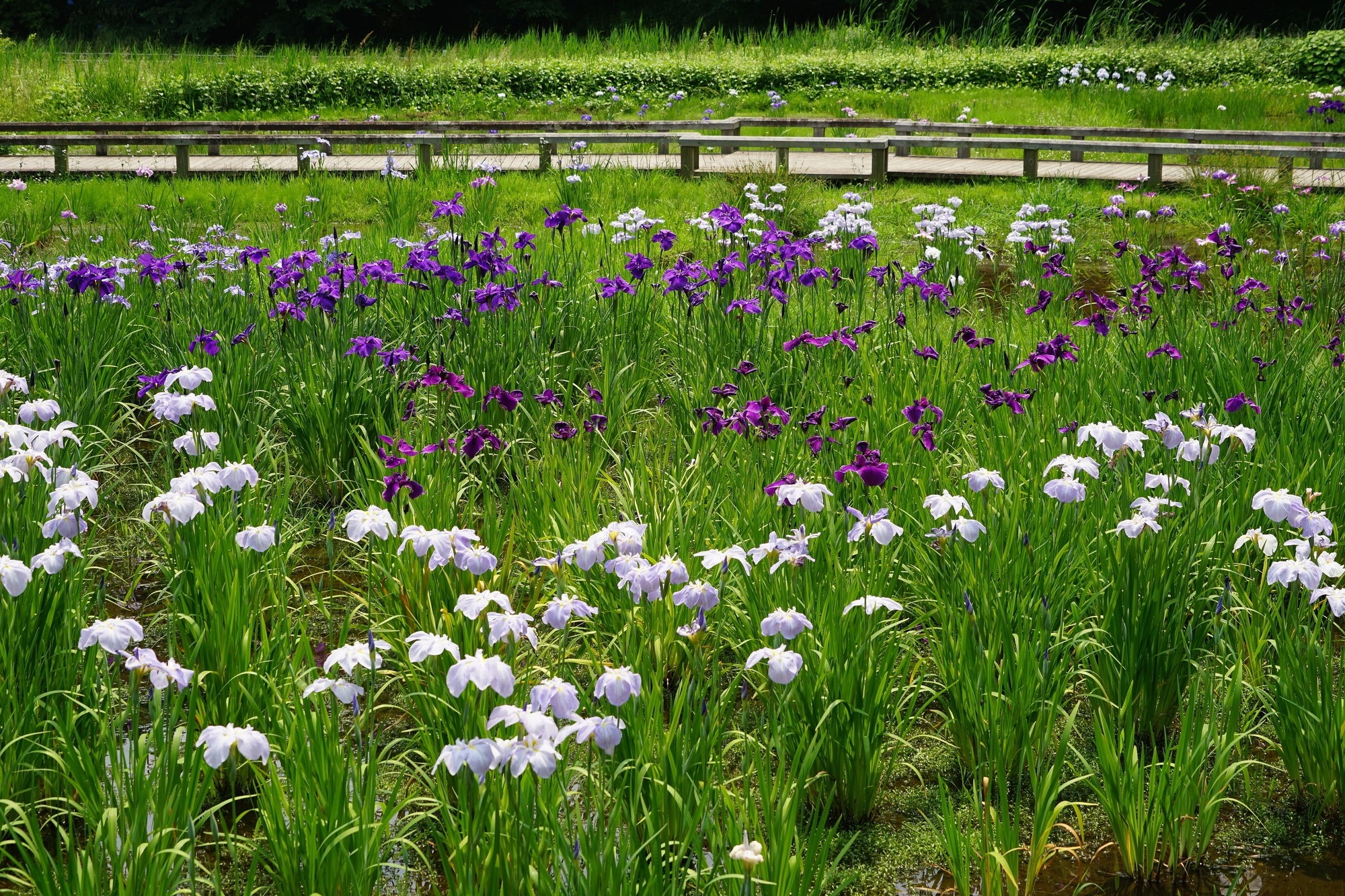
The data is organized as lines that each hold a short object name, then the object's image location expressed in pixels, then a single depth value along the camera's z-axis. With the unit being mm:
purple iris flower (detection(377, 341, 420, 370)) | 4020
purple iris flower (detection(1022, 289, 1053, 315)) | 4832
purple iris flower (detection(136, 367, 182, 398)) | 3854
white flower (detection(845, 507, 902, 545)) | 2650
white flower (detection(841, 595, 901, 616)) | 2529
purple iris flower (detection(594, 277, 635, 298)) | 4840
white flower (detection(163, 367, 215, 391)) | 3193
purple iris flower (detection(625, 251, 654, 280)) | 4824
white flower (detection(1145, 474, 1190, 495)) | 3074
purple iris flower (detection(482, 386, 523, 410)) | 3416
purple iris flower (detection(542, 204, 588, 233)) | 5062
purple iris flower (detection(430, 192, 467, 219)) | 5184
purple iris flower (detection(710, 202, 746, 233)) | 5227
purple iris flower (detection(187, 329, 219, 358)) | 4082
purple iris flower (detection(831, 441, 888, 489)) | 2869
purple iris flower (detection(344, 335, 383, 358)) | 4246
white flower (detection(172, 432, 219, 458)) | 3006
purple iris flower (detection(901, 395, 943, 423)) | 3357
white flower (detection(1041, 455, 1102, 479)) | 2896
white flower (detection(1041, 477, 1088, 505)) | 2879
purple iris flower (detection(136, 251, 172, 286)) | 5020
